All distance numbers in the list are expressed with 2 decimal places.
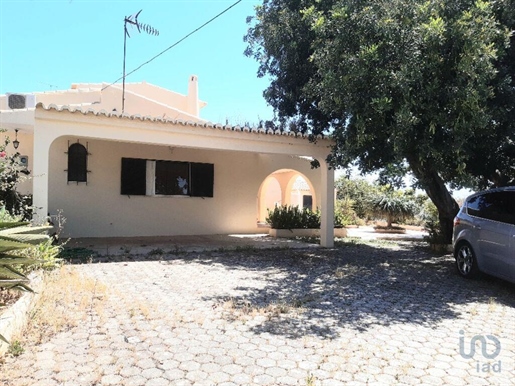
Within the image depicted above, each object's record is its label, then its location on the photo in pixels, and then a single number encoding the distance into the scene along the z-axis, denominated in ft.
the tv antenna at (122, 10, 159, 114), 42.75
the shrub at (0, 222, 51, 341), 11.18
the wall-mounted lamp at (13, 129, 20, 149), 32.42
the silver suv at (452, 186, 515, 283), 19.42
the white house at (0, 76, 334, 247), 26.30
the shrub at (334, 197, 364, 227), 63.77
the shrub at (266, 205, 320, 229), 45.03
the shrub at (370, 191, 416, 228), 62.95
